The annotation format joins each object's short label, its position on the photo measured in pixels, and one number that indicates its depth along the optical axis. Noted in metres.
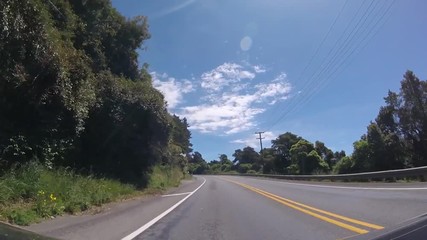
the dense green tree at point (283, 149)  92.44
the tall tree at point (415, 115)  46.75
